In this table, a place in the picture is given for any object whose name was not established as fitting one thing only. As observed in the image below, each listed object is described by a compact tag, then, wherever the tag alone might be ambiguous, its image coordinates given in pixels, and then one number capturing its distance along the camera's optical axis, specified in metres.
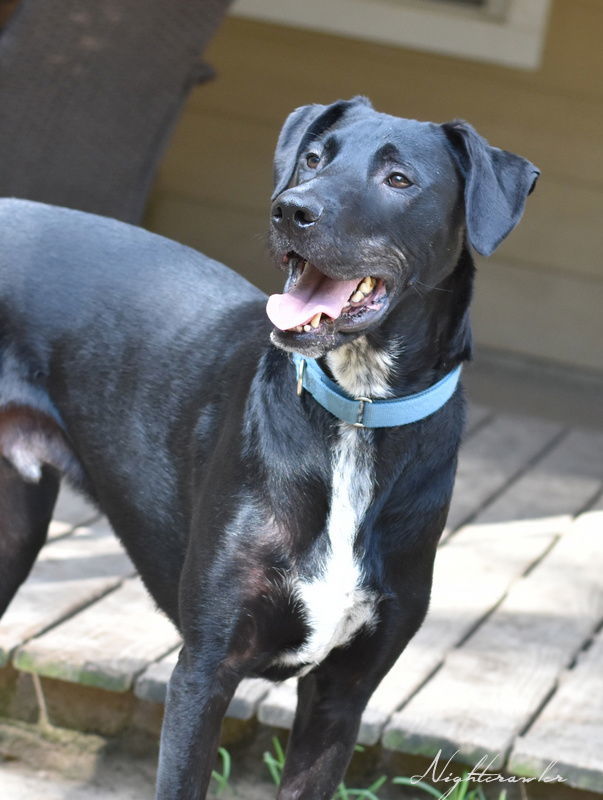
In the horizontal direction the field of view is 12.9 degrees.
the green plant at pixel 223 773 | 6.09
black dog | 4.58
